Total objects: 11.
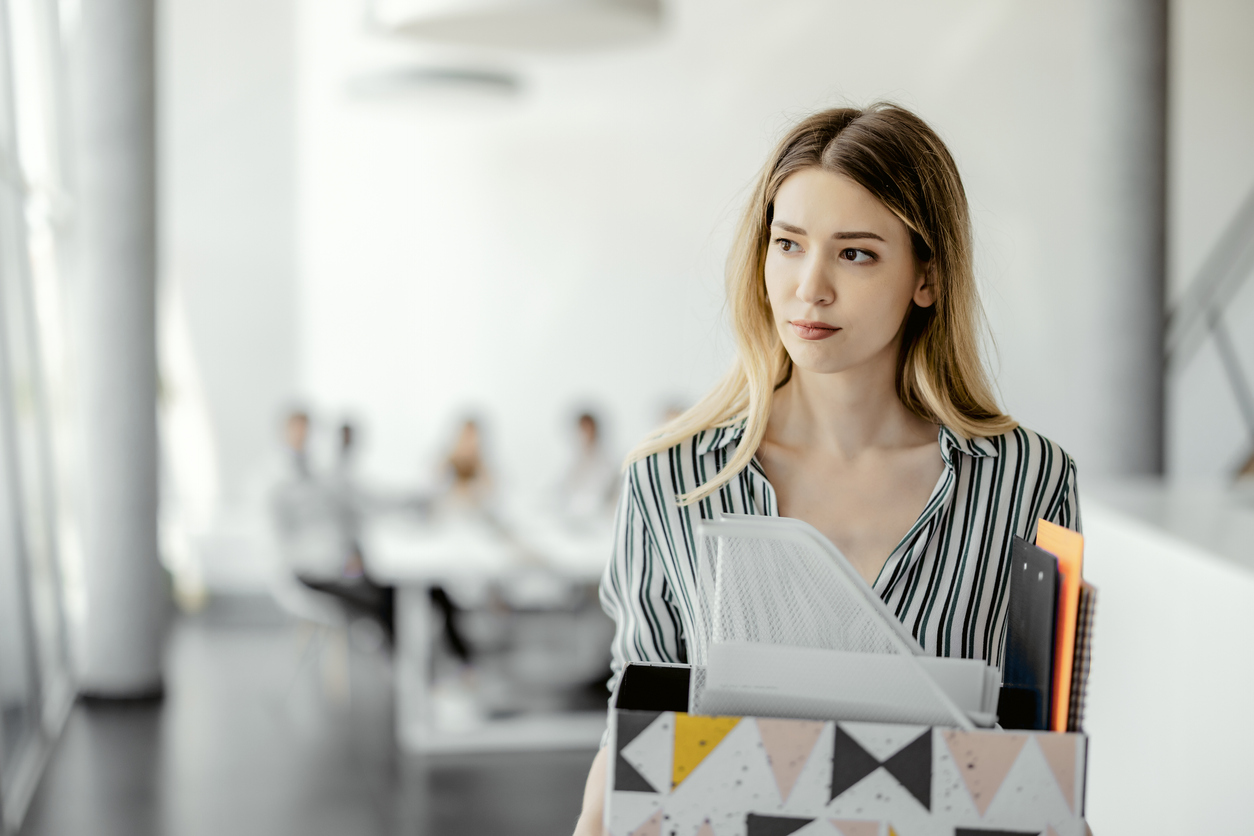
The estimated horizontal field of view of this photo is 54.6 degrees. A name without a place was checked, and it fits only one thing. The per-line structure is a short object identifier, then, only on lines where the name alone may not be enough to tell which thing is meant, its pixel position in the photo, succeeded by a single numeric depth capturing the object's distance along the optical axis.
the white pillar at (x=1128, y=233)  5.68
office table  5.09
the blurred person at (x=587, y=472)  6.94
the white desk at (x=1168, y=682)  1.93
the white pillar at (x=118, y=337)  5.54
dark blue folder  1.02
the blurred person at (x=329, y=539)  5.69
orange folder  1.00
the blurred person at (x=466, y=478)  6.07
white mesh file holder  1.00
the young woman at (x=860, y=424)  1.23
